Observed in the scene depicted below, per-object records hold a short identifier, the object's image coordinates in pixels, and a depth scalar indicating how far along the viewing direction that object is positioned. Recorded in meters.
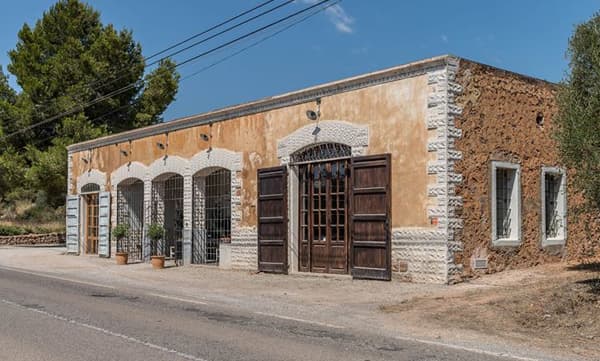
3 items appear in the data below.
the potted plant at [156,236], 20.31
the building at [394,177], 14.09
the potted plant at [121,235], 22.11
